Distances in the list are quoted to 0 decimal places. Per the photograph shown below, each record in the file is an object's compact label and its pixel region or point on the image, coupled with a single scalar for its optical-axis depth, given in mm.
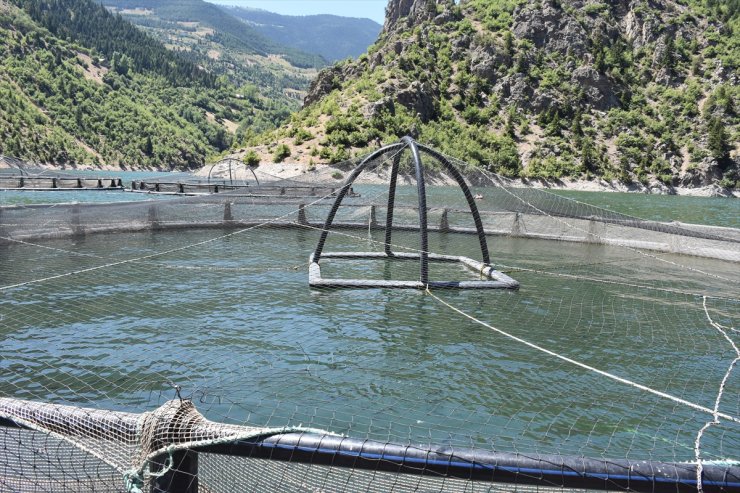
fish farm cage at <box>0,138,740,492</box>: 3268
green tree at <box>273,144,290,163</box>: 107625
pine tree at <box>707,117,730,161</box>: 123062
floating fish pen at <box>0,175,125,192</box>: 44484
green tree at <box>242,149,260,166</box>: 106438
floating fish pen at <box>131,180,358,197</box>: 44156
